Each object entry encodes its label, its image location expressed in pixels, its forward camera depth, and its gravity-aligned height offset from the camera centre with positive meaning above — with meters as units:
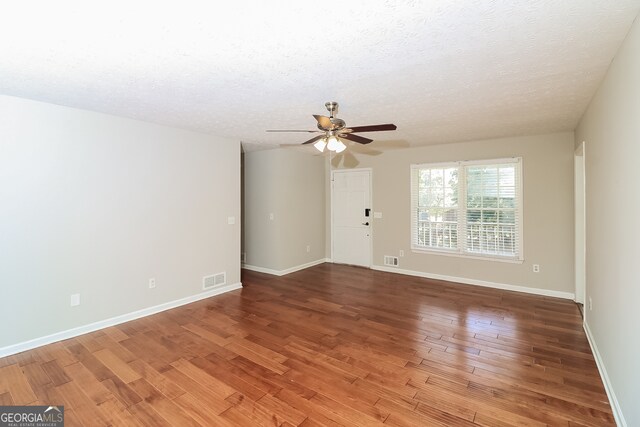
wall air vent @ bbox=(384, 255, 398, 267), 6.02 -0.94
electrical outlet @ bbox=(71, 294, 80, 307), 3.29 -0.92
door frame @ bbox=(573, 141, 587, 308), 4.16 -0.18
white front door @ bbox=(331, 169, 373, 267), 6.38 -0.05
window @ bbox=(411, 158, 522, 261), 4.87 +0.08
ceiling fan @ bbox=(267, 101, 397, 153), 2.80 +0.80
